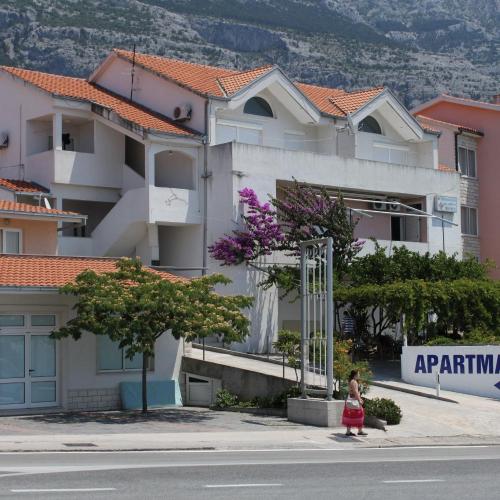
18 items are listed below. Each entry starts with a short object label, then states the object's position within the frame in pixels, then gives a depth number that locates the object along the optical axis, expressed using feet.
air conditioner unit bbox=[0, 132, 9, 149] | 141.28
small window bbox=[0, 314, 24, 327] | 89.81
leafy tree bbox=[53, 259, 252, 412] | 83.25
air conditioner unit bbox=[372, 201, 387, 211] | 142.00
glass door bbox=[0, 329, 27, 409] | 89.71
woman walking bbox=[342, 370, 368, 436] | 76.89
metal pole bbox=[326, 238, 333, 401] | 83.46
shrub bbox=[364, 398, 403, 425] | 83.87
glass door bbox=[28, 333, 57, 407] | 91.20
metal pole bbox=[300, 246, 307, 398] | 85.92
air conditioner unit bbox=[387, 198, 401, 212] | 143.11
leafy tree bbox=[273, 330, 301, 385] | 93.09
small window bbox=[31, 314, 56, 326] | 91.35
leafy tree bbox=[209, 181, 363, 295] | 123.03
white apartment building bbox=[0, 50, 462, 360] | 126.21
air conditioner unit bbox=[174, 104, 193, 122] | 132.77
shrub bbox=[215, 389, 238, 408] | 96.32
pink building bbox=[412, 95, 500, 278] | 161.48
